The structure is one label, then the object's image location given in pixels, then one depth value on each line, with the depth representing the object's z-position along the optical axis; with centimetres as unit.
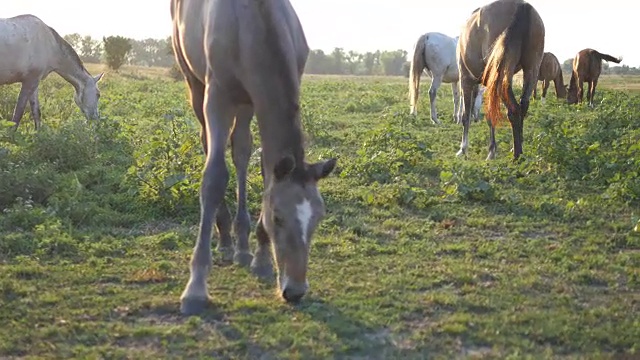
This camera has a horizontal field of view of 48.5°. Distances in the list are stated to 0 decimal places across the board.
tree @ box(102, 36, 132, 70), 4284
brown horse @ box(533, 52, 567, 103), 2312
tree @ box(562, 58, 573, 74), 8181
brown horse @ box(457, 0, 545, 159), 873
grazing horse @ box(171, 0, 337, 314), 407
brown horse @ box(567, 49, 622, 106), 2130
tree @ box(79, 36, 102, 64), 5869
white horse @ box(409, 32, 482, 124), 1572
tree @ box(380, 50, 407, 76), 10444
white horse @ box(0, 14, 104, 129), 1117
